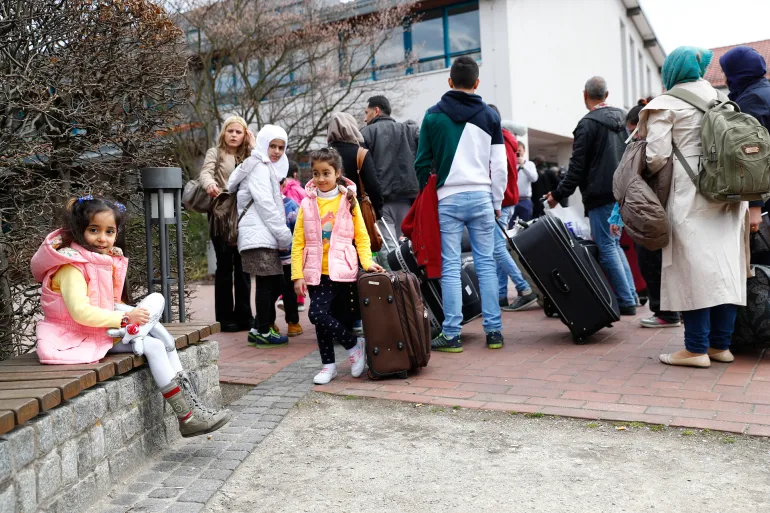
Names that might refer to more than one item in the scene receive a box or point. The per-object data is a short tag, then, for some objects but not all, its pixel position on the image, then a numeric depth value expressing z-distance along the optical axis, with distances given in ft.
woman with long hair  21.07
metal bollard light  15.19
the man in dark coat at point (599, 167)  21.17
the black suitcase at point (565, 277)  18.21
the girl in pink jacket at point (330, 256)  15.71
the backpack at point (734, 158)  14.14
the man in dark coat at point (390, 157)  22.82
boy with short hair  17.79
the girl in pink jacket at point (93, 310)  10.91
